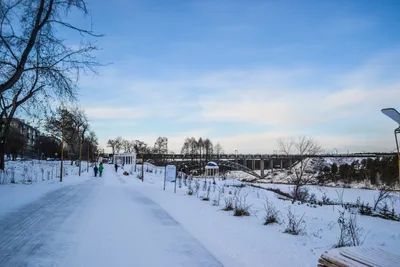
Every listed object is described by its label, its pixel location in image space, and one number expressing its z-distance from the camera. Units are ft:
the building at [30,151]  400.94
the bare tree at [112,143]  397.47
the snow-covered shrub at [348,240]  18.79
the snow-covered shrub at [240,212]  30.68
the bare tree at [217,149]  352.08
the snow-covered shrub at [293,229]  22.67
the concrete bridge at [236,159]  232.73
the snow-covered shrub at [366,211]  40.10
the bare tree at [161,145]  334.77
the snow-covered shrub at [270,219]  26.68
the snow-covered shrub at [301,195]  62.11
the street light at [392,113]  18.49
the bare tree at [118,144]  396.37
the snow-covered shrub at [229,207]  34.24
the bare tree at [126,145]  384.27
